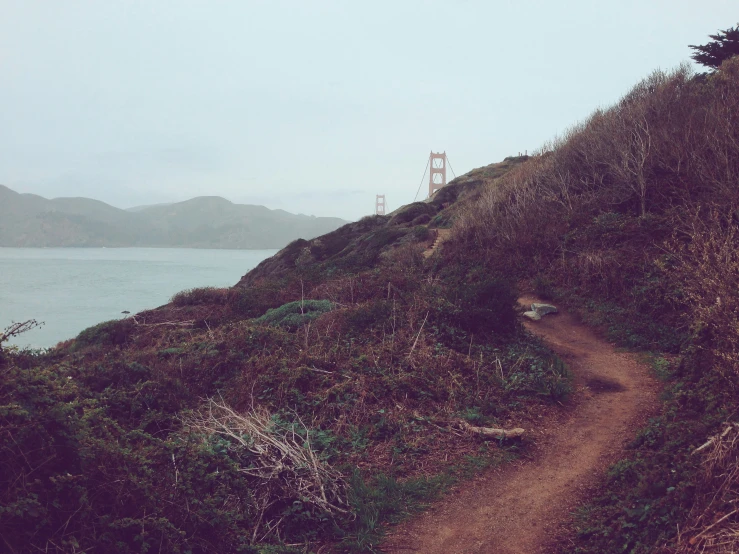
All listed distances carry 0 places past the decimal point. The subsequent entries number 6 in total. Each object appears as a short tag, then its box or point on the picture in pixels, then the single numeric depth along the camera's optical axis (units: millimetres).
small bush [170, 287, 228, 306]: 18000
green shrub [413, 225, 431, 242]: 24812
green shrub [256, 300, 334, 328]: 12039
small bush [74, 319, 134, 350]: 15359
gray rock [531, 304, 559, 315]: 12555
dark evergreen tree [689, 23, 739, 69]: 24141
